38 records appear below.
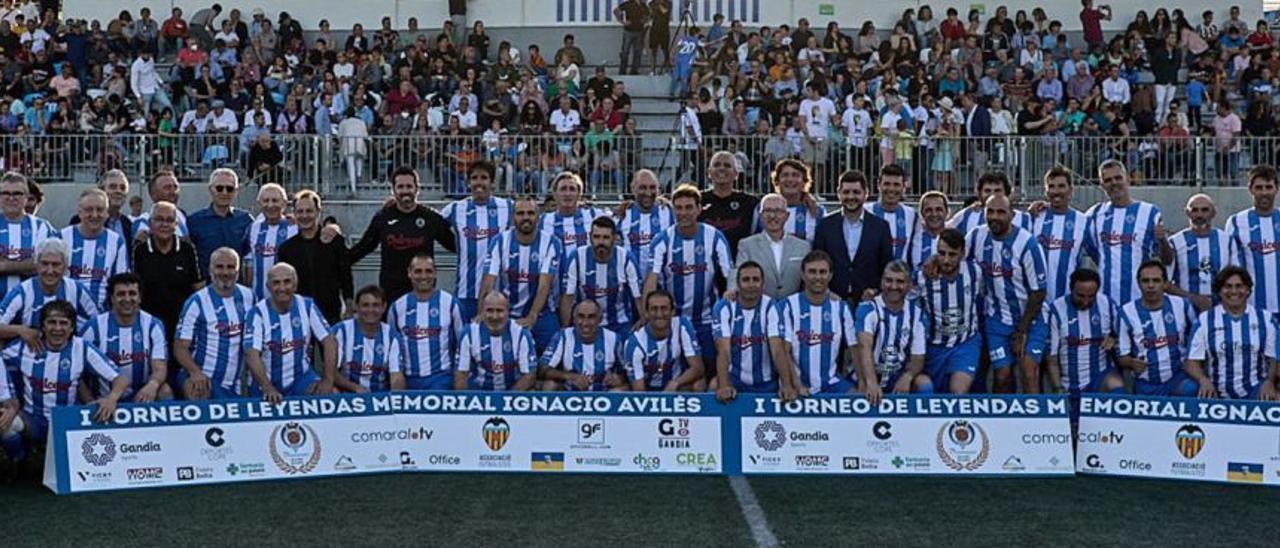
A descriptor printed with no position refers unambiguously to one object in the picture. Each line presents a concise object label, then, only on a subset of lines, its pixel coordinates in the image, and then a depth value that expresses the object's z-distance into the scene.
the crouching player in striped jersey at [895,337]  10.10
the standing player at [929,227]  10.66
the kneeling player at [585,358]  10.32
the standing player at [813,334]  10.00
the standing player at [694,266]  10.71
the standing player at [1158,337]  10.28
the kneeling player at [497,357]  10.26
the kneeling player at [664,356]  10.28
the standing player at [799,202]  10.85
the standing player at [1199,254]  10.84
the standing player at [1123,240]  11.02
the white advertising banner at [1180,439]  9.30
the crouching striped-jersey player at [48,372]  9.43
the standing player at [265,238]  11.05
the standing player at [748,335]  9.98
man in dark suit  10.48
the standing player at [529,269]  10.81
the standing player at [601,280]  10.85
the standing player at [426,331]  10.47
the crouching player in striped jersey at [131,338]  9.66
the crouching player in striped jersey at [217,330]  10.02
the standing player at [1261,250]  10.91
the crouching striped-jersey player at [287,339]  10.02
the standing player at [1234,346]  9.94
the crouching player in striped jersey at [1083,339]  10.46
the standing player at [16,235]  10.28
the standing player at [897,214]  10.77
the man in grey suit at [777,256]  10.48
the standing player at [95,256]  10.38
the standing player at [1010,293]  10.48
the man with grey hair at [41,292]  9.70
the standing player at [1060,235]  11.02
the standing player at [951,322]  10.41
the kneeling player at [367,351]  10.31
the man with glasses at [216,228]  11.15
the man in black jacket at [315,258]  10.83
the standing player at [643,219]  11.15
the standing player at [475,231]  11.30
